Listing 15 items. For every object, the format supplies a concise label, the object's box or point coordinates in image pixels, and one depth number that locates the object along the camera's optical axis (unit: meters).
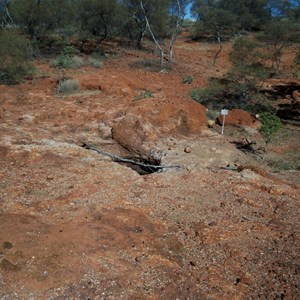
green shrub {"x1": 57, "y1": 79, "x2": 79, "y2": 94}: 13.09
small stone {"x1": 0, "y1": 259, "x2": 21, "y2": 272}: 4.14
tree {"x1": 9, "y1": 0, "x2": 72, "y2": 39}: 19.44
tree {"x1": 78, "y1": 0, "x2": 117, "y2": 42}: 20.58
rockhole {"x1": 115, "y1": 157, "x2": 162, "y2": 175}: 8.41
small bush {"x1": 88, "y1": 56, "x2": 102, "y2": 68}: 17.09
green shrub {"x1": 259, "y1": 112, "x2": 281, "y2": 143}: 9.27
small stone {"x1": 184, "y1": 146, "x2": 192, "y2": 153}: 8.85
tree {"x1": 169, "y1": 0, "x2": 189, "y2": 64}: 21.27
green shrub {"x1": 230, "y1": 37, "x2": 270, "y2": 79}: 14.14
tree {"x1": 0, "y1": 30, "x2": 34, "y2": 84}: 13.74
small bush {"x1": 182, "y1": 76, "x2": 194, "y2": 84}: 16.35
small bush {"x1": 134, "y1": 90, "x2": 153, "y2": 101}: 12.57
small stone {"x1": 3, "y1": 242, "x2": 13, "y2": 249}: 4.55
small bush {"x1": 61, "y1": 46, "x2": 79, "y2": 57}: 15.86
